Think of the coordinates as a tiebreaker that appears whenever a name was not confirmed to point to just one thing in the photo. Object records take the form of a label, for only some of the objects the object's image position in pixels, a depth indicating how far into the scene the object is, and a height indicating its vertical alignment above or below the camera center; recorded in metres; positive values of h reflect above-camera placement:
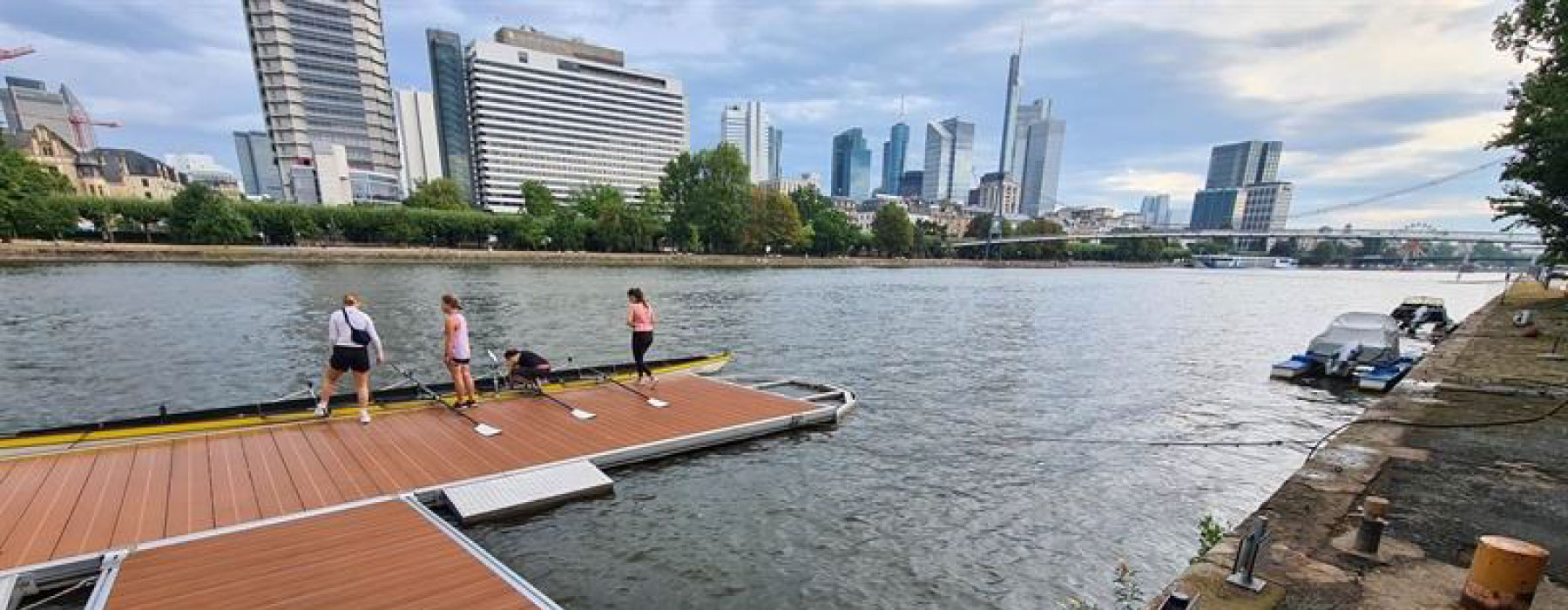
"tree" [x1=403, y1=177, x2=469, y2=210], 106.56 +2.77
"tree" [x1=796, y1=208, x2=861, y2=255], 126.69 -2.64
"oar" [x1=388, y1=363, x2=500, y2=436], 10.64 -3.89
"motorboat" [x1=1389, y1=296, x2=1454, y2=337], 33.59 -4.68
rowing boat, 8.96 -3.65
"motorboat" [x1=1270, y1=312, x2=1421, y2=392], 20.56 -4.21
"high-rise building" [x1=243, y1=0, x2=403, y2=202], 136.75 +29.46
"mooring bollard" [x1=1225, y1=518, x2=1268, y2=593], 4.66 -2.61
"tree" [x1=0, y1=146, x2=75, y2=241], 56.34 +0.73
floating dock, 5.79 -3.71
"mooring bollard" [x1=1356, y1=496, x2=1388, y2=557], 5.29 -2.60
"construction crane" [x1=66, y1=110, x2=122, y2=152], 176.44 +23.99
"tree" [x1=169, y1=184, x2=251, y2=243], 70.81 -1.41
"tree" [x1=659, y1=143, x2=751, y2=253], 103.88 +4.10
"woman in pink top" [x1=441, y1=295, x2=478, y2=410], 11.66 -2.68
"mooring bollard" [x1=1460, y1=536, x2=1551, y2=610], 4.01 -2.32
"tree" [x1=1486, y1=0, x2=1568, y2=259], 20.51 +4.05
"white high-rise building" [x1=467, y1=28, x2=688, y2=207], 158.88 +28.01
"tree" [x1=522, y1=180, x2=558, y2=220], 112.69 +2.50
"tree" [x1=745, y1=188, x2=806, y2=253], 107.44 -0.19
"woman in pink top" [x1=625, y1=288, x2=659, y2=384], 13.67 -2.44
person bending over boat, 13.19 -3.44
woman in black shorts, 10.48 -2.41
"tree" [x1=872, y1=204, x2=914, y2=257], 131.75 -1.37
